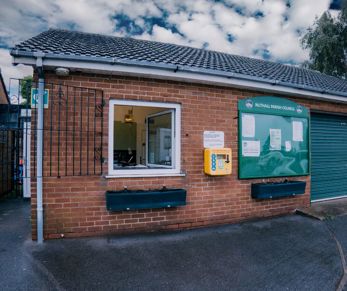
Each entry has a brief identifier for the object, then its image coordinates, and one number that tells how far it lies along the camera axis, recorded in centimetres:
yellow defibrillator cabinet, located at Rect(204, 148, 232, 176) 480
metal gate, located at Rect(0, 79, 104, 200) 402
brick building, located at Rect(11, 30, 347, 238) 406
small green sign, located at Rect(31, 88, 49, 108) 396
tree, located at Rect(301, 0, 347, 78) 1697
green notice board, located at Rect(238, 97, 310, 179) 533
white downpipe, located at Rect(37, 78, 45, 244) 393
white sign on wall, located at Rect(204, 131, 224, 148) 496
